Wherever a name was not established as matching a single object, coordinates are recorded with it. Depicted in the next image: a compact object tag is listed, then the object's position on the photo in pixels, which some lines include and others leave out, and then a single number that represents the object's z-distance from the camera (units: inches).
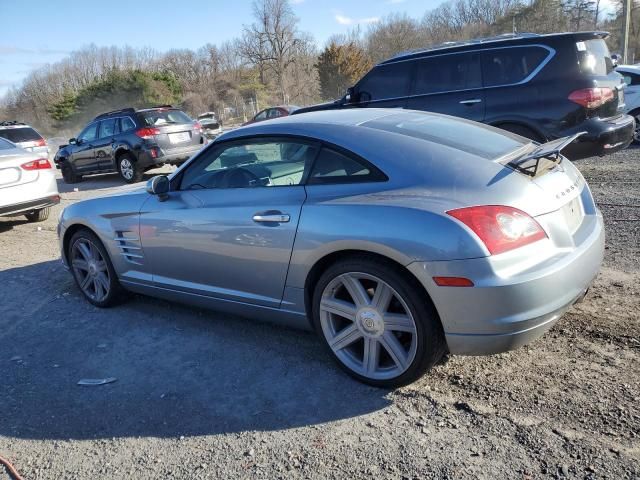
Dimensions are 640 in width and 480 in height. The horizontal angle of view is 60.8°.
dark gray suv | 503.8
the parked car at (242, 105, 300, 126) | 830.9
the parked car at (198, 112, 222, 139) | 769.6
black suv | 272.7
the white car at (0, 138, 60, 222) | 306.5
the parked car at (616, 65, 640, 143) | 418.9
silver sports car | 106.5
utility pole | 888.3
